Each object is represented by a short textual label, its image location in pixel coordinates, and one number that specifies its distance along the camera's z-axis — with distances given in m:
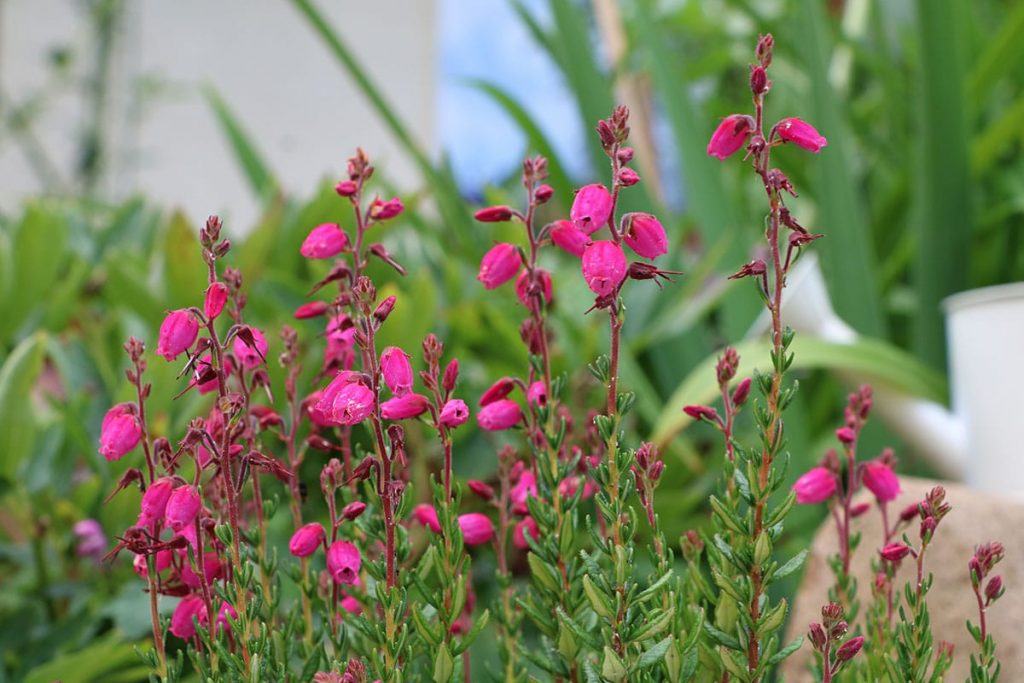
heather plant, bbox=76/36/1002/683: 0.73
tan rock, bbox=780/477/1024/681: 0.84
